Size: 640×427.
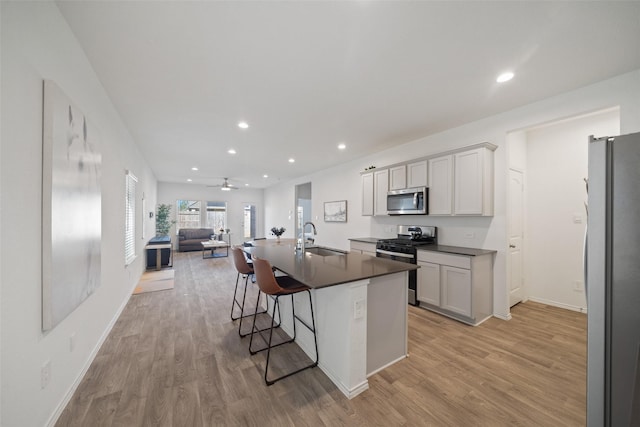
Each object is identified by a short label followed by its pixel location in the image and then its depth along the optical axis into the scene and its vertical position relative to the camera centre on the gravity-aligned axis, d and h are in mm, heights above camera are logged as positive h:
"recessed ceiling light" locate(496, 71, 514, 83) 2256 +1367
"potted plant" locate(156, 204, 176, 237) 8586 -258
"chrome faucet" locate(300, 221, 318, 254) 2800 -380
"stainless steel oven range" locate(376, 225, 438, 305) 3521 -489
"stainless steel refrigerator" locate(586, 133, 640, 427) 1053 -316
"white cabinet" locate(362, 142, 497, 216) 3111 +544
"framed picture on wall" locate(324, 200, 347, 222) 5923 +79
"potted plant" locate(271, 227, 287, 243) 3799 -288
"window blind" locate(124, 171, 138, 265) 3566 -98
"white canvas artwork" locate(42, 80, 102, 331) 1381 +34
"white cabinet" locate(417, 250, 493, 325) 2898 -932
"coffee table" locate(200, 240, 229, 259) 7406 -1079
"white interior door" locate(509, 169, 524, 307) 3365 -283
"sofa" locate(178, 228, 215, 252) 9016 -975
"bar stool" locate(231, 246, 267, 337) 2646 -584
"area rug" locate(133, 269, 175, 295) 4336 -1420
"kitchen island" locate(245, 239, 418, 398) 1753 -847
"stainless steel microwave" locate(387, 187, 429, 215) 3674 +221
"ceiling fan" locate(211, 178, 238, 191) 8273 +1022
